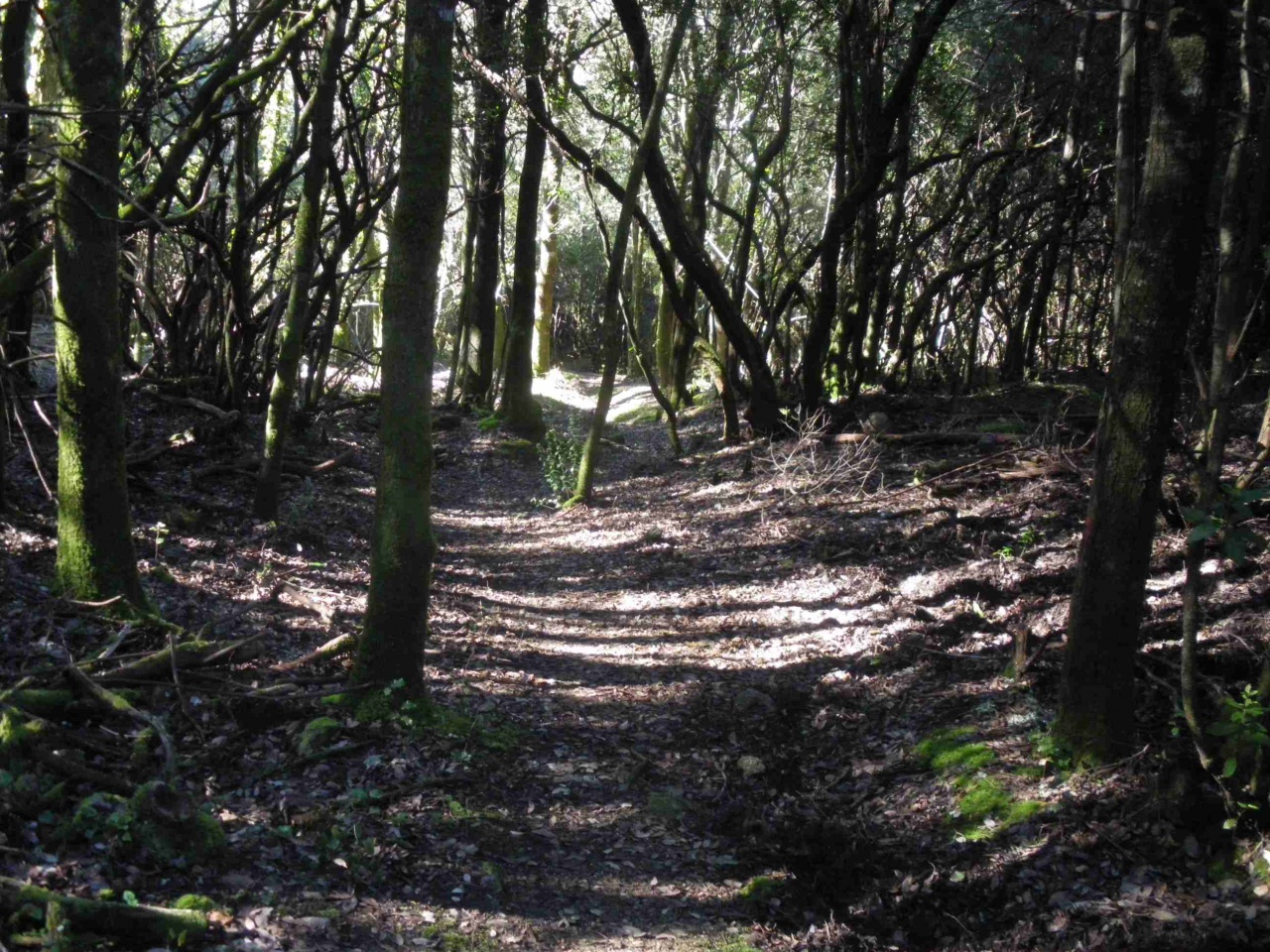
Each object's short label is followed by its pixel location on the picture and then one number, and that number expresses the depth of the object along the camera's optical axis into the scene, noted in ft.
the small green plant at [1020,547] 25.72
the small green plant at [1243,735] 14.12
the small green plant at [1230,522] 13.51
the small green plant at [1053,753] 16.96
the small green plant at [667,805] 18.69
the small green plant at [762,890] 16.15
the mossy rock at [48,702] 15.81
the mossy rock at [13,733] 13.93
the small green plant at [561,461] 46.62
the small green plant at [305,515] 32.55
